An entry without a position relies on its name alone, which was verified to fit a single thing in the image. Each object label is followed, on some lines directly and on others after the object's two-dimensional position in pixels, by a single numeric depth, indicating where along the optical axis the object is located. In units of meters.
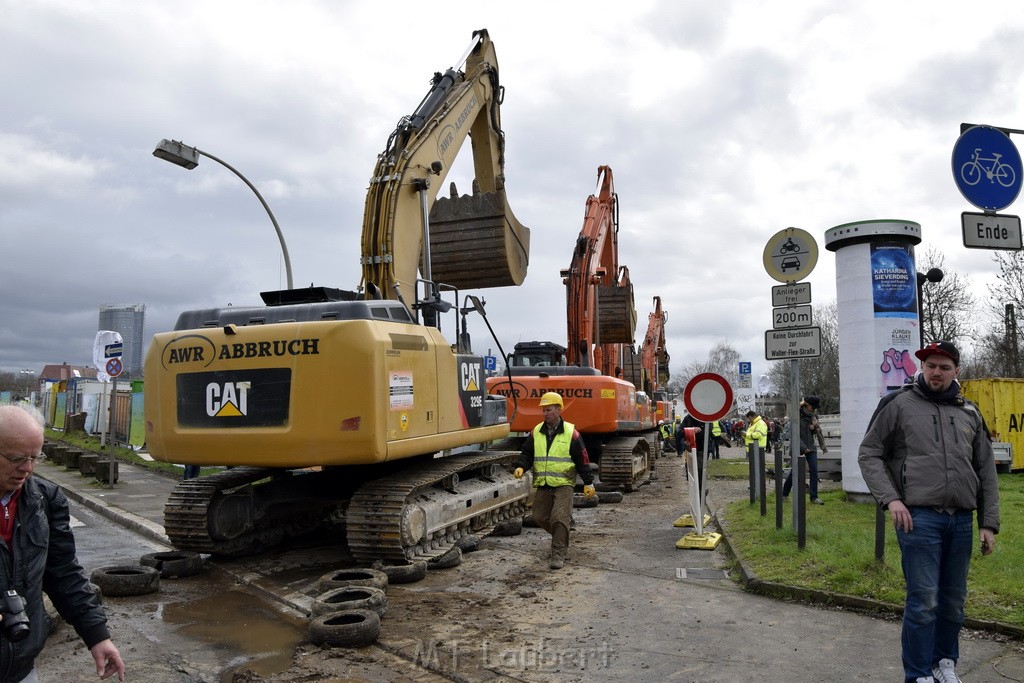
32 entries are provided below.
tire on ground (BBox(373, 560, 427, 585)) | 7.76
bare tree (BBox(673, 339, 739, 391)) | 99.41
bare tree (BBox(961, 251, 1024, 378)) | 25.59
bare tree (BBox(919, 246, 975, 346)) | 32.00
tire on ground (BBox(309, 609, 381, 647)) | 5.68
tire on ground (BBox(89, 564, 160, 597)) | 7.27
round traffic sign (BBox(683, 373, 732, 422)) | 10.09
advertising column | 11.84
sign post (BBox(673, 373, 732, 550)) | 9.78
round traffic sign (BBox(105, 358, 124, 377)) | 17.28
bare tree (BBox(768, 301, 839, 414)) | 59.81
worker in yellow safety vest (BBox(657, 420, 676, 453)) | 34.20
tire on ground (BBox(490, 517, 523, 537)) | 10.76
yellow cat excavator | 7.44
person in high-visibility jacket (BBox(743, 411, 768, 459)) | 16.83
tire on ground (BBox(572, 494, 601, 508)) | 13.41
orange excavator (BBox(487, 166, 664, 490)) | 15.10
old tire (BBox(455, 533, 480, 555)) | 9.41
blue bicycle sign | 6.98
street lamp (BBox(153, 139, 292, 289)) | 15.16
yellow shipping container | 17.39
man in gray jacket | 4.55
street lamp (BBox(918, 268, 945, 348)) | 11.22
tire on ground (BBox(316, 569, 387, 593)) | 7.02
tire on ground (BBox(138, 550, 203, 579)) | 8.06
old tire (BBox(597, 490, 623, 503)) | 14.04
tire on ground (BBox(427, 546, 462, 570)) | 8.50
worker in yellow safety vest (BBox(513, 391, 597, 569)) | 9.12
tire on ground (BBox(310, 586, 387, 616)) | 6.23
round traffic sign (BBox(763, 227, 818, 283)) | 9.10
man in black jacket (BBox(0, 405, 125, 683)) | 2.85
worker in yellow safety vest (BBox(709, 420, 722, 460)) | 28.05
